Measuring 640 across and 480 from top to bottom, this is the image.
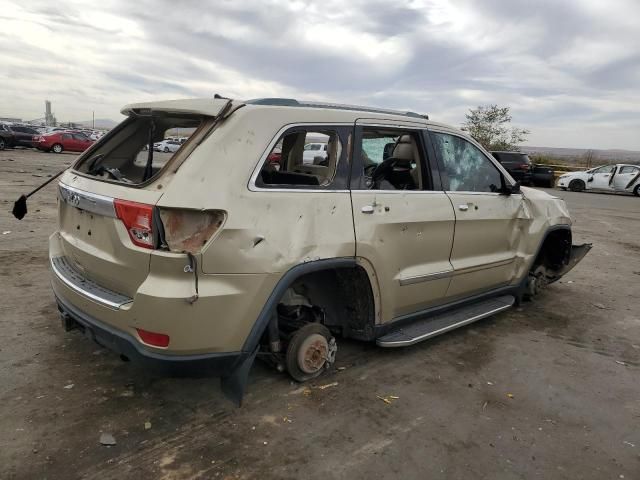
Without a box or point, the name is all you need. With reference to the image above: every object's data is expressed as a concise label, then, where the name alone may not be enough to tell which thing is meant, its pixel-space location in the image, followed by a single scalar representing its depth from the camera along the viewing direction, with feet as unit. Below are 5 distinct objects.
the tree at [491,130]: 120.57
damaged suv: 8.30
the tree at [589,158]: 133.80
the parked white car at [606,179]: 74.84
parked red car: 97.25
